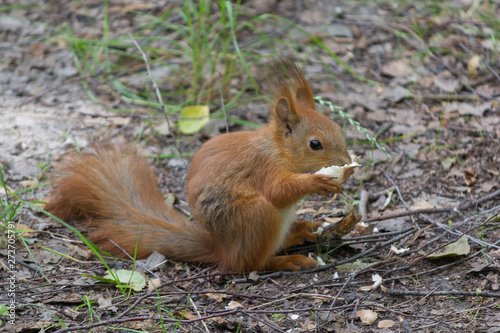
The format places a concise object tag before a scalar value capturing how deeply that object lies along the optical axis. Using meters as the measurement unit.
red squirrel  5.79
